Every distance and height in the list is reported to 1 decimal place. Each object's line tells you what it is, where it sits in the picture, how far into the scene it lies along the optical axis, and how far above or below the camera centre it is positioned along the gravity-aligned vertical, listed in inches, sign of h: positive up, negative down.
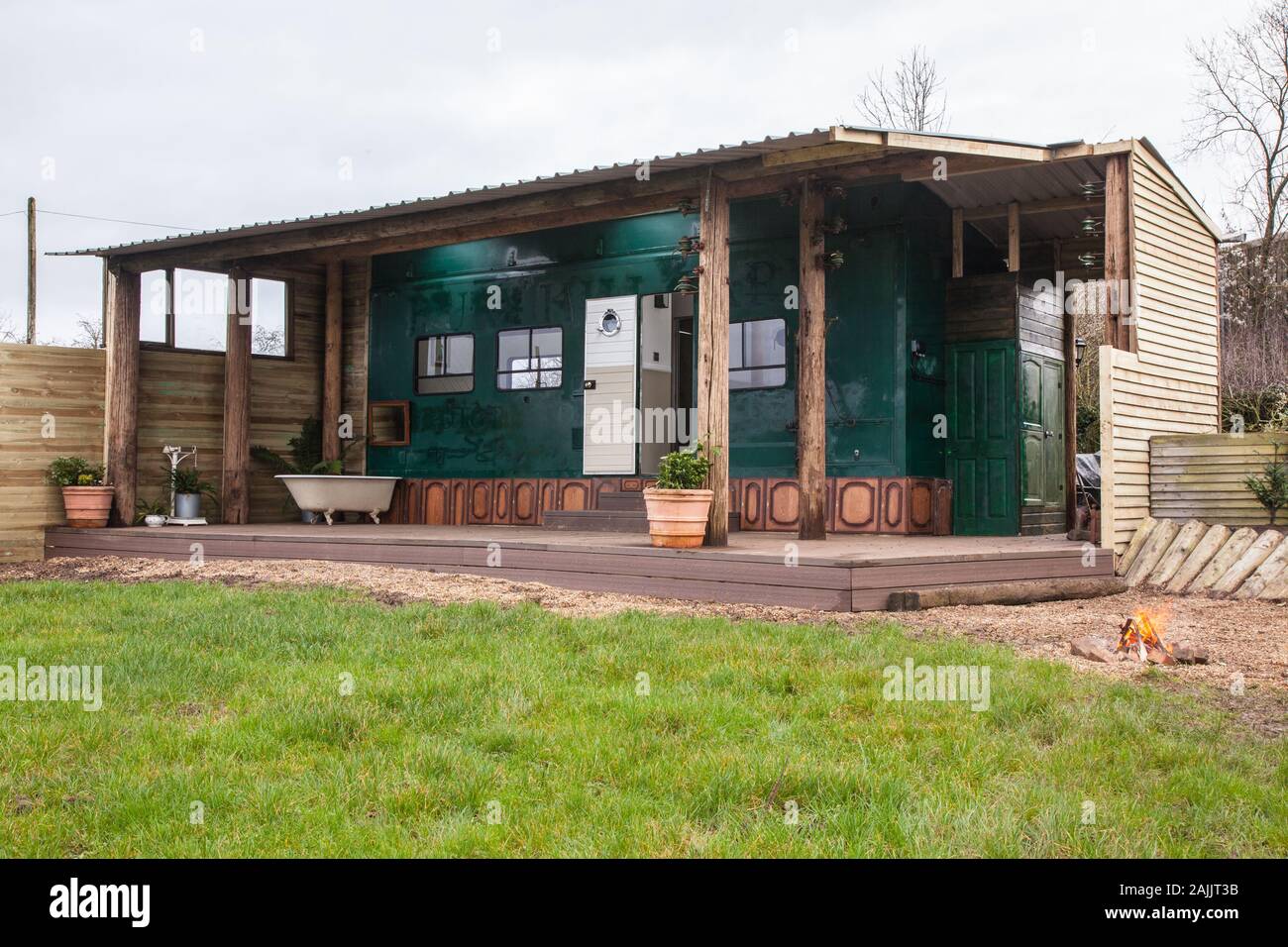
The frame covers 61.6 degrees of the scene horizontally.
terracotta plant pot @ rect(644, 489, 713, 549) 302.7 -7.1
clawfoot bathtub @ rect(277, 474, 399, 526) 474.9 -2.2
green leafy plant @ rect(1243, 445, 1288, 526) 336.2 +3.2
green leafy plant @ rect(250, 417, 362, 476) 507.5 +15.6
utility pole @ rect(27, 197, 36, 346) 965.2 +196.3
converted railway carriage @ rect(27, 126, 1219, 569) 338.6 +62.3
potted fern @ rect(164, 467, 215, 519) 464.4 -1.5
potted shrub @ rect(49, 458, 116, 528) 442.6 -3.4
